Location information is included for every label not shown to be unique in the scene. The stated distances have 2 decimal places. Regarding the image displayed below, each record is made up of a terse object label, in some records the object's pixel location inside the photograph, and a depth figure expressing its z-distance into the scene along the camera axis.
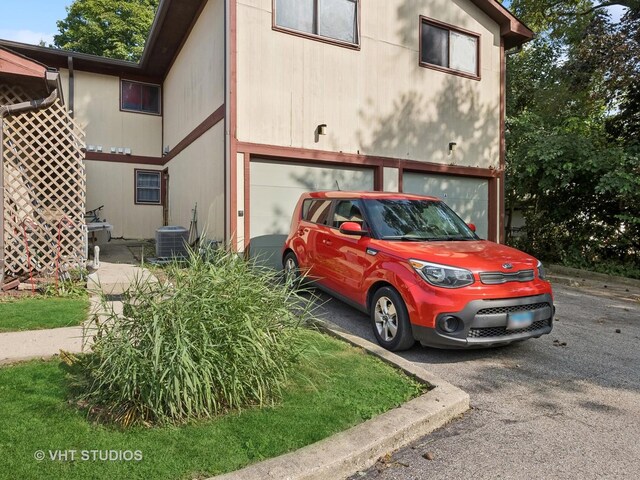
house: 8.66
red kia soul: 4.23
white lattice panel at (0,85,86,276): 7.10
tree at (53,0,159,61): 26.56
